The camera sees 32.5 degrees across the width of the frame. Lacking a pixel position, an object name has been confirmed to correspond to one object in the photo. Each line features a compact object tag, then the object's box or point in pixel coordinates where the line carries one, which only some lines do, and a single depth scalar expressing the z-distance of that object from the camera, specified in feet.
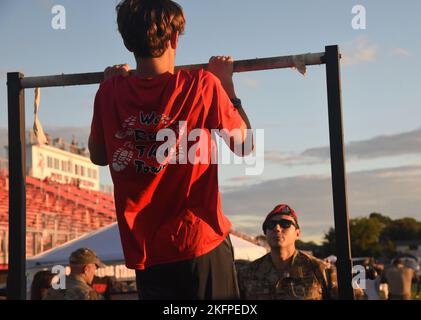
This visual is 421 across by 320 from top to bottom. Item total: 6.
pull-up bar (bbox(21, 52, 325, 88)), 9.46
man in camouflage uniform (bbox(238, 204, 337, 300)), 14.76
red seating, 112.58
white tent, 37.35
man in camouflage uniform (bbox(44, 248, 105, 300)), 20.54
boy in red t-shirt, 7.37
